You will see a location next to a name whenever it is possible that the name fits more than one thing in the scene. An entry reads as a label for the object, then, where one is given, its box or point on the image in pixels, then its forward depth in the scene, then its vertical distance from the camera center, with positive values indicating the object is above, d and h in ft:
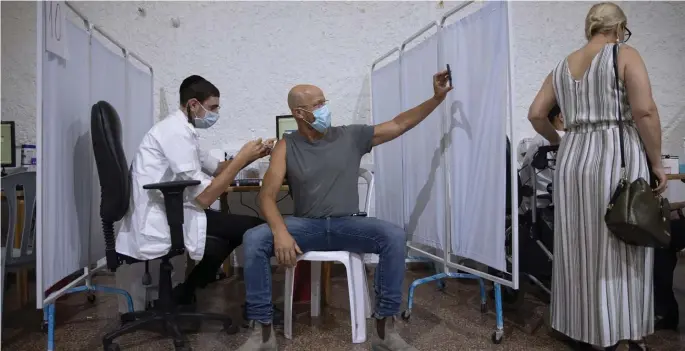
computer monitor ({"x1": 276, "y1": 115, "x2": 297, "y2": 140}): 10.23 +1.28
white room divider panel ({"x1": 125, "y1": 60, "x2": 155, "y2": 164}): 8.07 +1.42
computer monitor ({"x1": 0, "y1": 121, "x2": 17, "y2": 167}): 9.78 +0.80
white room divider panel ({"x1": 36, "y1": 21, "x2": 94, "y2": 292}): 5.11 +0.23
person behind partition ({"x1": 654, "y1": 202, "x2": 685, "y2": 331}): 6.18 -1.46
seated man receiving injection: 5.53 -0.45
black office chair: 5.35 -0.27
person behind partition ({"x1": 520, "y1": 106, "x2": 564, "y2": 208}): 7.24 +0.11
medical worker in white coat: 5.73 -0.11
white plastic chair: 5.82 -1.41
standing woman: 4.75 +0.03
